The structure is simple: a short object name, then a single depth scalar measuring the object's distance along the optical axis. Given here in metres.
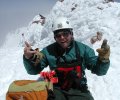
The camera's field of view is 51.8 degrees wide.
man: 2.16
